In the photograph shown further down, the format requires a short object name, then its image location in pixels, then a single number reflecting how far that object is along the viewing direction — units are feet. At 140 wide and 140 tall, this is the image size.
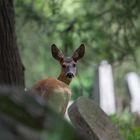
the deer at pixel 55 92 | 42.85
